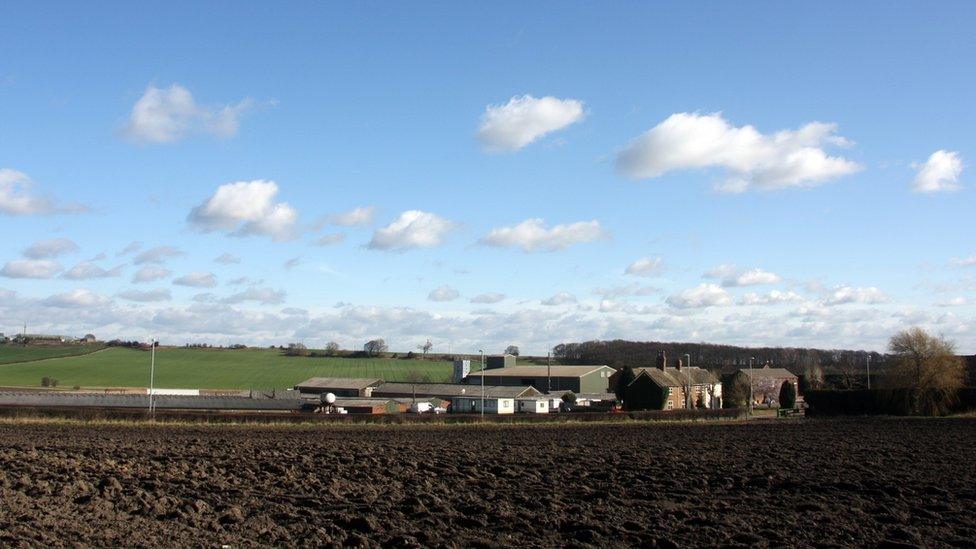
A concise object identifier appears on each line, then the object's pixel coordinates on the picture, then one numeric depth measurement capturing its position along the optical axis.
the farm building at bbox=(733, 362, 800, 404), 117.31
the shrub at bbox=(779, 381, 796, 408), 104.38
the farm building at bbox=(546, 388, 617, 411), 96.82
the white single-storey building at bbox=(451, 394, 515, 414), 88.38
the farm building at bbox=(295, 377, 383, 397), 107.25
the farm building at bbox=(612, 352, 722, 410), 88.94
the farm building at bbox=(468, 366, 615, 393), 119.06
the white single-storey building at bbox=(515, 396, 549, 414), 91.88
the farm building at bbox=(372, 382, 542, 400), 97.50
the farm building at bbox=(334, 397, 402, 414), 82.81
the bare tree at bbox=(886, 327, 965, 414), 71.62
